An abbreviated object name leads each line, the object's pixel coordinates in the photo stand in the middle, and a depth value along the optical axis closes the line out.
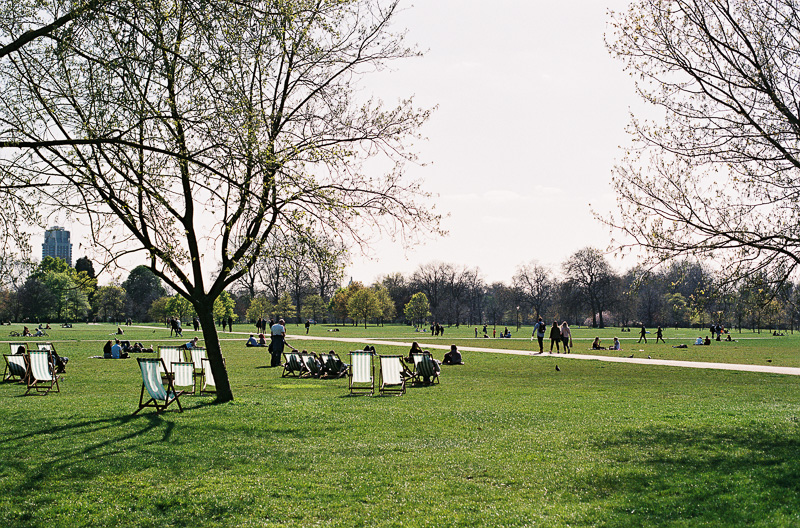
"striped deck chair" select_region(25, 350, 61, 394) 15.38
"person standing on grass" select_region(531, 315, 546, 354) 34.96
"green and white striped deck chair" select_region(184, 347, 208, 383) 18.59
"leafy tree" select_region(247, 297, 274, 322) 95.88
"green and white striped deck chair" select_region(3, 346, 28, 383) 17.66
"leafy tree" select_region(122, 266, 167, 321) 130.50
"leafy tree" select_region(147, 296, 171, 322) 102.23
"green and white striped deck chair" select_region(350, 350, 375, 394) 15.70
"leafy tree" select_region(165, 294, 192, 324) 74.56
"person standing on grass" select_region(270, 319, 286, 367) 24.47
